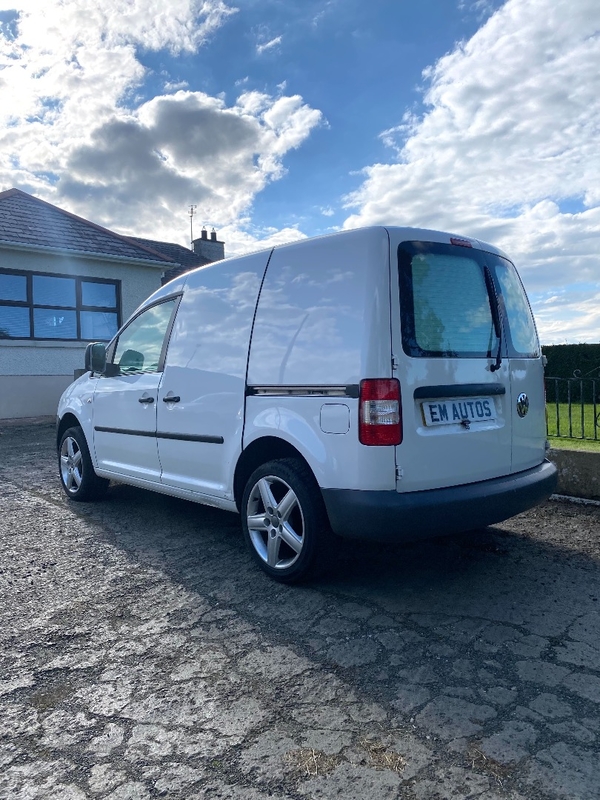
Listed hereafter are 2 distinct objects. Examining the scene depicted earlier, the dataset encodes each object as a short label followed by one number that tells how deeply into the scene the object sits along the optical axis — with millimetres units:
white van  3148
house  13602
